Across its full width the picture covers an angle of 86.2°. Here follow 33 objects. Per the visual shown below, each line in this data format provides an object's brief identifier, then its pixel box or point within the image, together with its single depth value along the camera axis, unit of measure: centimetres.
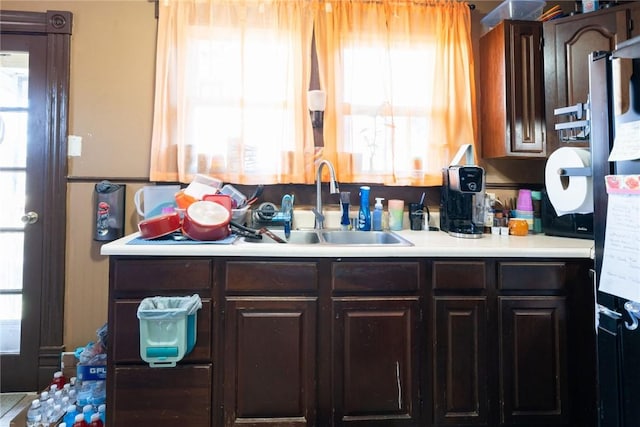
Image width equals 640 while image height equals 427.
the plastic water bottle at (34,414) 159
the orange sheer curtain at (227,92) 194
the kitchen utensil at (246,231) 165
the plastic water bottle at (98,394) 163
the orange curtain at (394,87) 199
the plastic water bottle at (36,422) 158
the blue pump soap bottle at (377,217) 197
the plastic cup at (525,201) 199
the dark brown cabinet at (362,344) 138
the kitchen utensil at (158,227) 149
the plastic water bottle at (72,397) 167
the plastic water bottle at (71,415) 155
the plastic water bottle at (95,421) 152
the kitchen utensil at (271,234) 165
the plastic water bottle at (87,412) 152
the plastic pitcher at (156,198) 193
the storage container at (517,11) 192
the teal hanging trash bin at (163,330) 128
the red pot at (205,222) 150
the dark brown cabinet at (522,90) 189
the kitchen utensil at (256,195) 191
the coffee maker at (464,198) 174
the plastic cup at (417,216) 204
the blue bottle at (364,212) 193
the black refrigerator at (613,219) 94
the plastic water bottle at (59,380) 182
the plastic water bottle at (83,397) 162
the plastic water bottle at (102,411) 154
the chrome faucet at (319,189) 182
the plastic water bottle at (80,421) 150
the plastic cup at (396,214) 201
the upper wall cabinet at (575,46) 172
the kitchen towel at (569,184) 128
